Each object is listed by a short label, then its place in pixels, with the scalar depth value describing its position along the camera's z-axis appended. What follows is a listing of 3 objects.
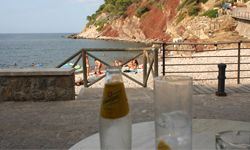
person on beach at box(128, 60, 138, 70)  13.53
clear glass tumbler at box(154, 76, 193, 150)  0.67
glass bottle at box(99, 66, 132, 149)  0.71
